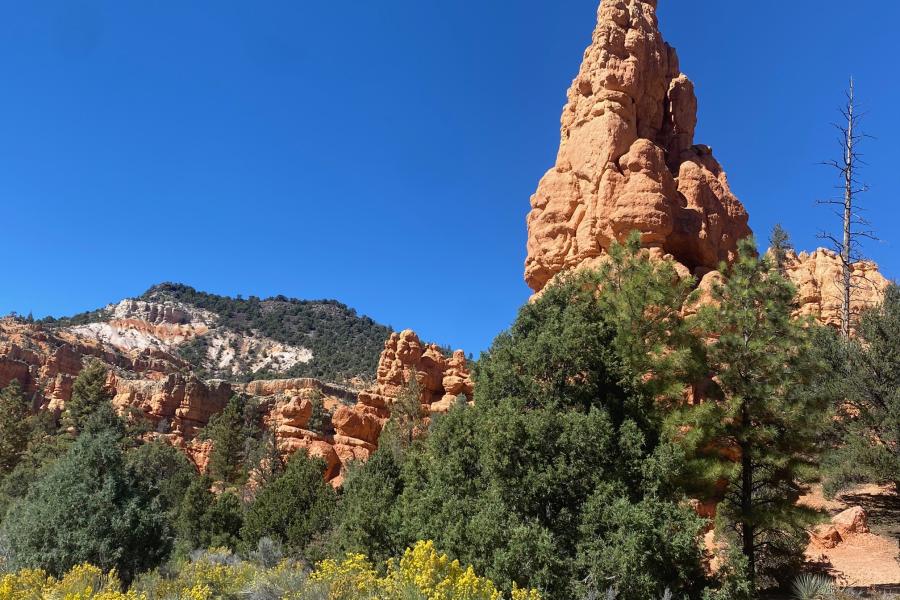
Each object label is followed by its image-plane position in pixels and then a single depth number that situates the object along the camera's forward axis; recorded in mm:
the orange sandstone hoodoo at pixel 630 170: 27062
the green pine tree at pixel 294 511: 22531
